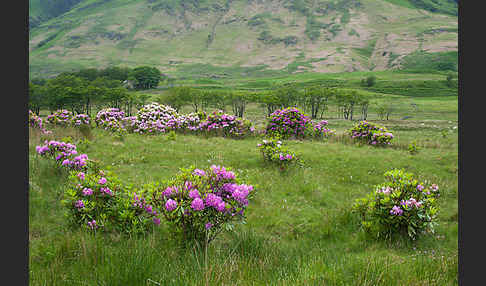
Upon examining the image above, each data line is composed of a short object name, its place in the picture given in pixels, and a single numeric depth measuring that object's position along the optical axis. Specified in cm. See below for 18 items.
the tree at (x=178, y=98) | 6531
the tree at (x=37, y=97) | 6097
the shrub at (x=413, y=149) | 1518
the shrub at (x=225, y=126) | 1859
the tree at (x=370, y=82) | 13085
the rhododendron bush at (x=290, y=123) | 1845
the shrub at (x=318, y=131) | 1886
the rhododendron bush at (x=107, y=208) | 504
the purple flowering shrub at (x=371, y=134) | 1669
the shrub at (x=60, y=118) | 1959
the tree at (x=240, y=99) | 6800
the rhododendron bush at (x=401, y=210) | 542
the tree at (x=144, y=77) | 13125
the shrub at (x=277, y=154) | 1095
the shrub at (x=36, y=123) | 1648
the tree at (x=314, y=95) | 6331
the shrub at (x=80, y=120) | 1897
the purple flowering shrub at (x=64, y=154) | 795
